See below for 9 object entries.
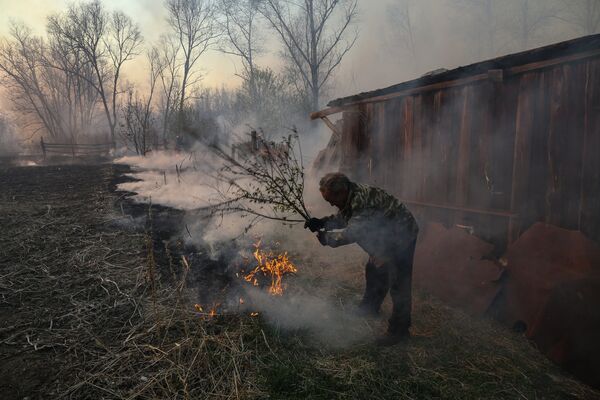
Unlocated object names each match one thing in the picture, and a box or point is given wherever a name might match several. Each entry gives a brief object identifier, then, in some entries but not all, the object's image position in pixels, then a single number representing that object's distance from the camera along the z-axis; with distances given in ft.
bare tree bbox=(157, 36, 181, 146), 126.68
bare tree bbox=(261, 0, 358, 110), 83.52
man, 11.88
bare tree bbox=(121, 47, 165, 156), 72.73
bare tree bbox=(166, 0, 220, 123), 121.29
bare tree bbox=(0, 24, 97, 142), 132.16
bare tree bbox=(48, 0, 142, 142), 119.65
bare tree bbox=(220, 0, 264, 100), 100.63
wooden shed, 13.80
